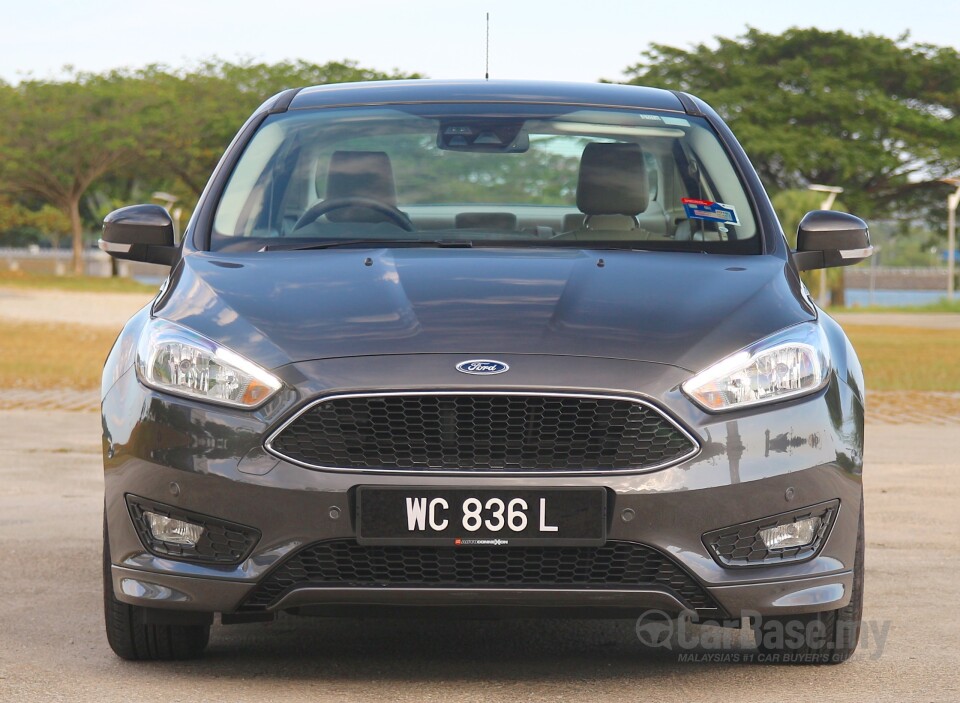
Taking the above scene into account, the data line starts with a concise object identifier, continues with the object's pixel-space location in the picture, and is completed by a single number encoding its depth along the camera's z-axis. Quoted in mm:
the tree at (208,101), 65688
